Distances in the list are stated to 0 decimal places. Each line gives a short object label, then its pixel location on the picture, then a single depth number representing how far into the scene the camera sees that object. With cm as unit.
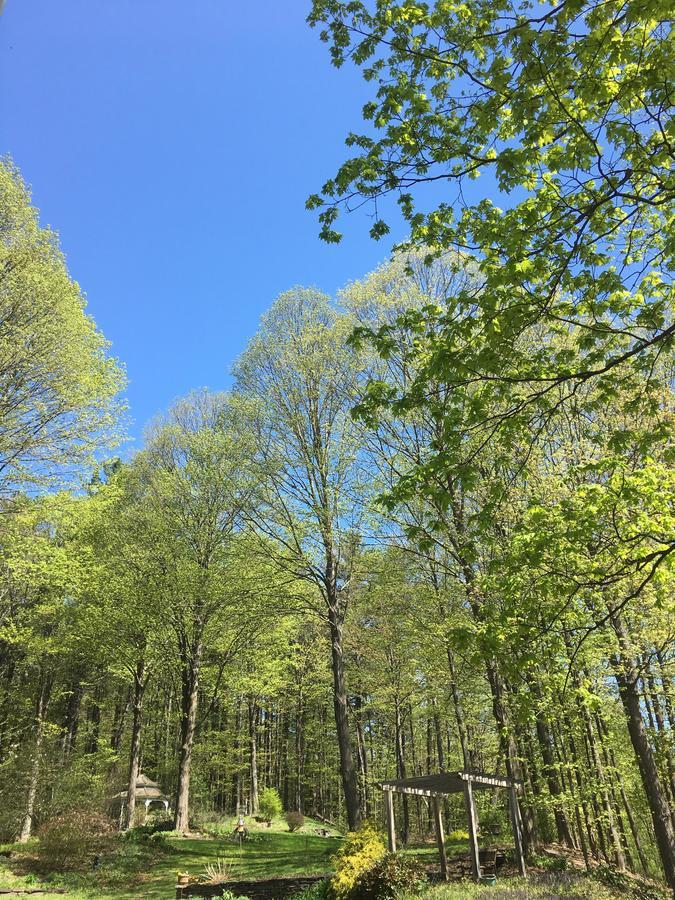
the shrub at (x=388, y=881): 835
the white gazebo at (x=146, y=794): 2539
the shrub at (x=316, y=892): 930
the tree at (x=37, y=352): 1259
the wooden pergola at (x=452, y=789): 1096
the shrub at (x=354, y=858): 875
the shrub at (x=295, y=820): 2233
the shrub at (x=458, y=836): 2014
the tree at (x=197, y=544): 1745
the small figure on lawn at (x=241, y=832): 1682
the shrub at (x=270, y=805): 2445
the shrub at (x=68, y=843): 1412
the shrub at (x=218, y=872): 1216
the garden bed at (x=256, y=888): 1066
